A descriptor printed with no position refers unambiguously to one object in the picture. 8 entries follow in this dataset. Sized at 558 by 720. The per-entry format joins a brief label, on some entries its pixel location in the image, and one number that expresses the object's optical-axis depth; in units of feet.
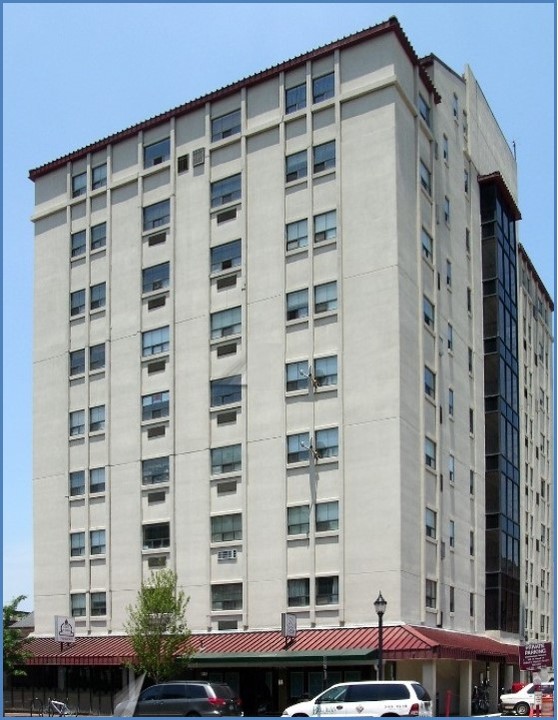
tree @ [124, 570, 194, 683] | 172.76
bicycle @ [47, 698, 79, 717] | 181.04
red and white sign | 119.34
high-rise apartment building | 171.01
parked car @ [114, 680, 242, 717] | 128.36
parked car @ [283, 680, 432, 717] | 116.16
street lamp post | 131.44
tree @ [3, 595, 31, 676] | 197.57
